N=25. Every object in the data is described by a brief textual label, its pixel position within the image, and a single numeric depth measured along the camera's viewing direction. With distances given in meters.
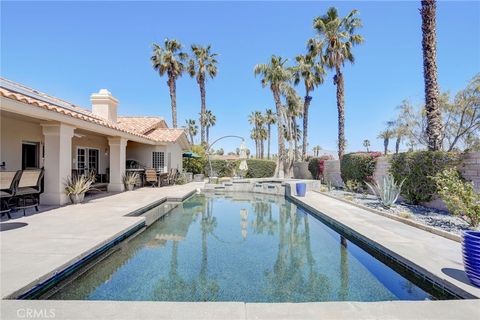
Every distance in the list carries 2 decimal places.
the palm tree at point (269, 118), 56.12
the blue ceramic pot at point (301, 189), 14.35
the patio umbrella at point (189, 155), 24.08
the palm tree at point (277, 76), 25.44
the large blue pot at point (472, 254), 3.53
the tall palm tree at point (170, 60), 27.61
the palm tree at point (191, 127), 63.96
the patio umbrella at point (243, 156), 21.98
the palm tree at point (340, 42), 19.61
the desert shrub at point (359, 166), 15.65
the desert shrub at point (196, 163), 27.31
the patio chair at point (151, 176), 17.52
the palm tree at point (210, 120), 60.00
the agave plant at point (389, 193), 10.34
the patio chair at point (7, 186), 7.37
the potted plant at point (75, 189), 9.90
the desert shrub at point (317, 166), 24.16
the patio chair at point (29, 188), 8.01
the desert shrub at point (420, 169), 9.69
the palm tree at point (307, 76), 26.80
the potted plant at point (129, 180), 15.02
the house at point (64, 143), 8.53
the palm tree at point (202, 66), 29.89
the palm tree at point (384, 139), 47.12
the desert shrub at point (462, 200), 6.47
